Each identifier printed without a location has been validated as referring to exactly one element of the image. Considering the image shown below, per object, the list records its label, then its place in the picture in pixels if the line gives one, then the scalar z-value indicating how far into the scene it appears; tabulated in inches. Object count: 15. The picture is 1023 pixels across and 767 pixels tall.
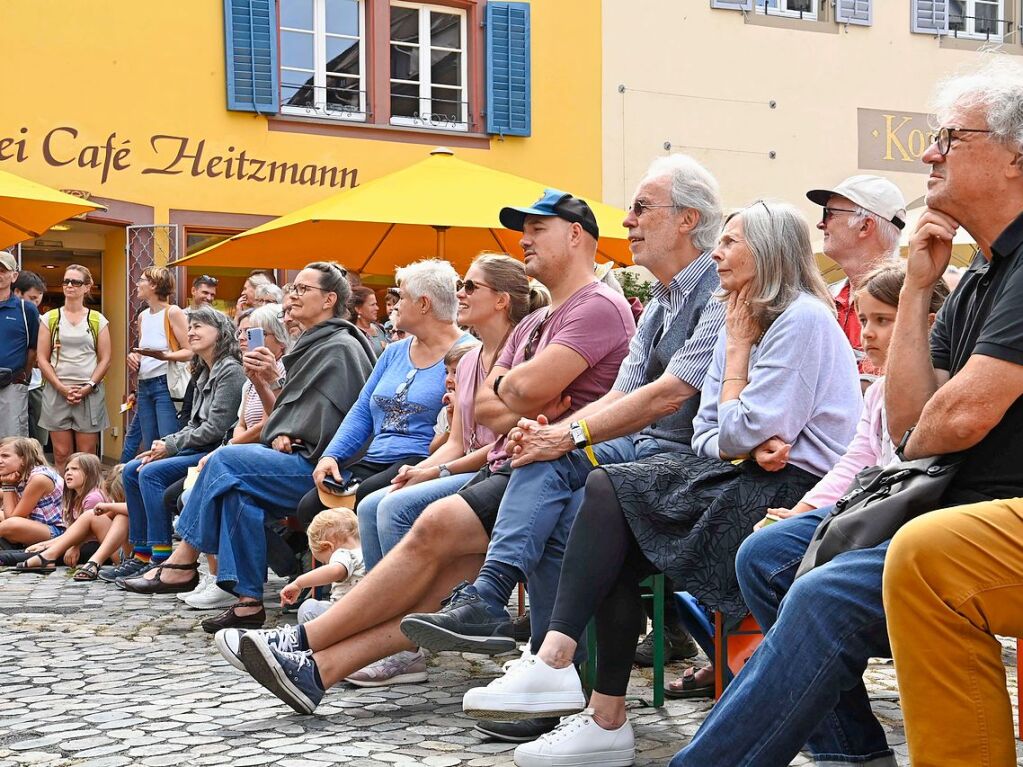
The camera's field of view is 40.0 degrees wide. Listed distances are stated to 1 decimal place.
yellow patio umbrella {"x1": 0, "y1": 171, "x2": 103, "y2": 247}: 382.0
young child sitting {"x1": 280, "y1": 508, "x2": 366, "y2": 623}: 216.8
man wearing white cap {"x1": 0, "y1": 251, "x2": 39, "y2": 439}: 414.3
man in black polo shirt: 100.6
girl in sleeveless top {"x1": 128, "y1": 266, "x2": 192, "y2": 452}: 413.4
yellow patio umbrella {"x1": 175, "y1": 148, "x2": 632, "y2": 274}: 370.0
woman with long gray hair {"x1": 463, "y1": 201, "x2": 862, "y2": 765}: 147.3
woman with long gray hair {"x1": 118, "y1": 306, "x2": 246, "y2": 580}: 313.7
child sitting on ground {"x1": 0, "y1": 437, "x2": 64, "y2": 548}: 350.6
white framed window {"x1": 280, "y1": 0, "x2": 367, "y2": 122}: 587.5
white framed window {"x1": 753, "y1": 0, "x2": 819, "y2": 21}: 661.9
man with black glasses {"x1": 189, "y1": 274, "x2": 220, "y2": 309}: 469.4
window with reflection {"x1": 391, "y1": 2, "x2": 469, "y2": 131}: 604.4
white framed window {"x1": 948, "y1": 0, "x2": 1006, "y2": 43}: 698.2
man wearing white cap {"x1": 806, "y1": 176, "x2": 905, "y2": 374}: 189.3
